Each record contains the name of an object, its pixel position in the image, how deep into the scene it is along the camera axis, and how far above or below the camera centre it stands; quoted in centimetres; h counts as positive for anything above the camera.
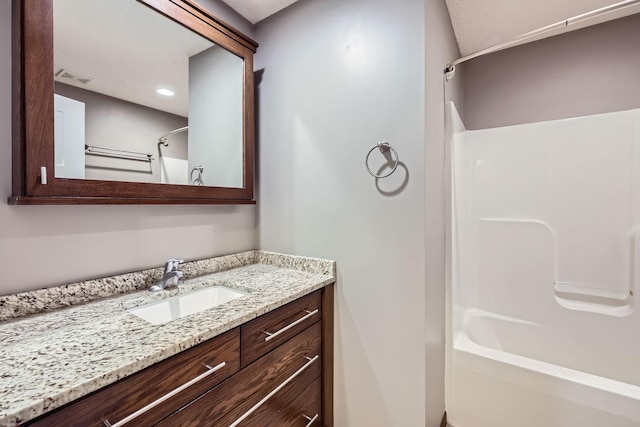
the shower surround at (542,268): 149 -40
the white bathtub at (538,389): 128 -93
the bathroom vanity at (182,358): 65 -41
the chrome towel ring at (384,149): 131 +29
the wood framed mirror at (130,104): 97 +48
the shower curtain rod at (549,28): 115 +82
